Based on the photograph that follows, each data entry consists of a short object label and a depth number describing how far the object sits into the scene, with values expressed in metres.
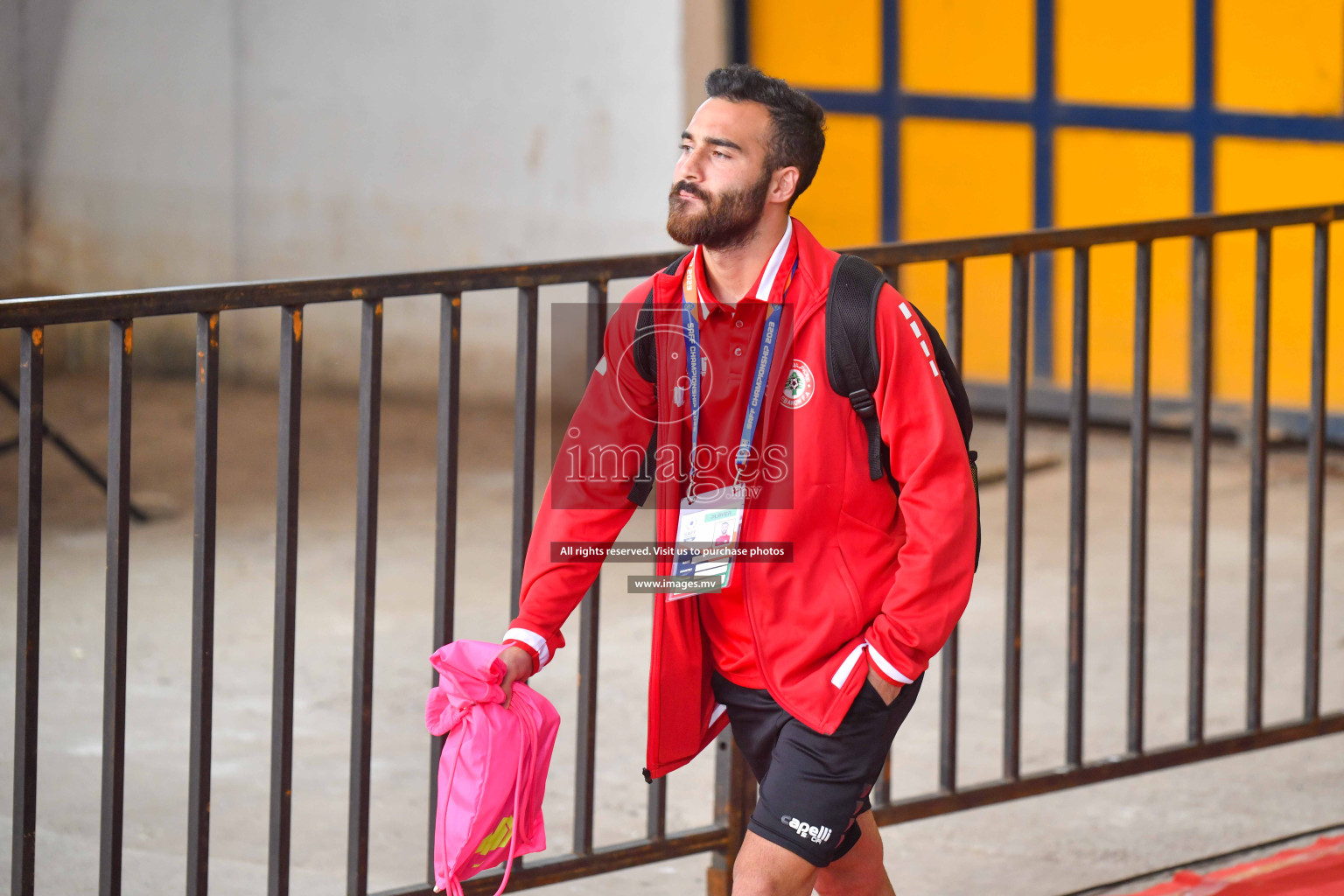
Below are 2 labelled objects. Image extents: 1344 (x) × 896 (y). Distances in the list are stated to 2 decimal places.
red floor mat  8.19
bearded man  5.71
